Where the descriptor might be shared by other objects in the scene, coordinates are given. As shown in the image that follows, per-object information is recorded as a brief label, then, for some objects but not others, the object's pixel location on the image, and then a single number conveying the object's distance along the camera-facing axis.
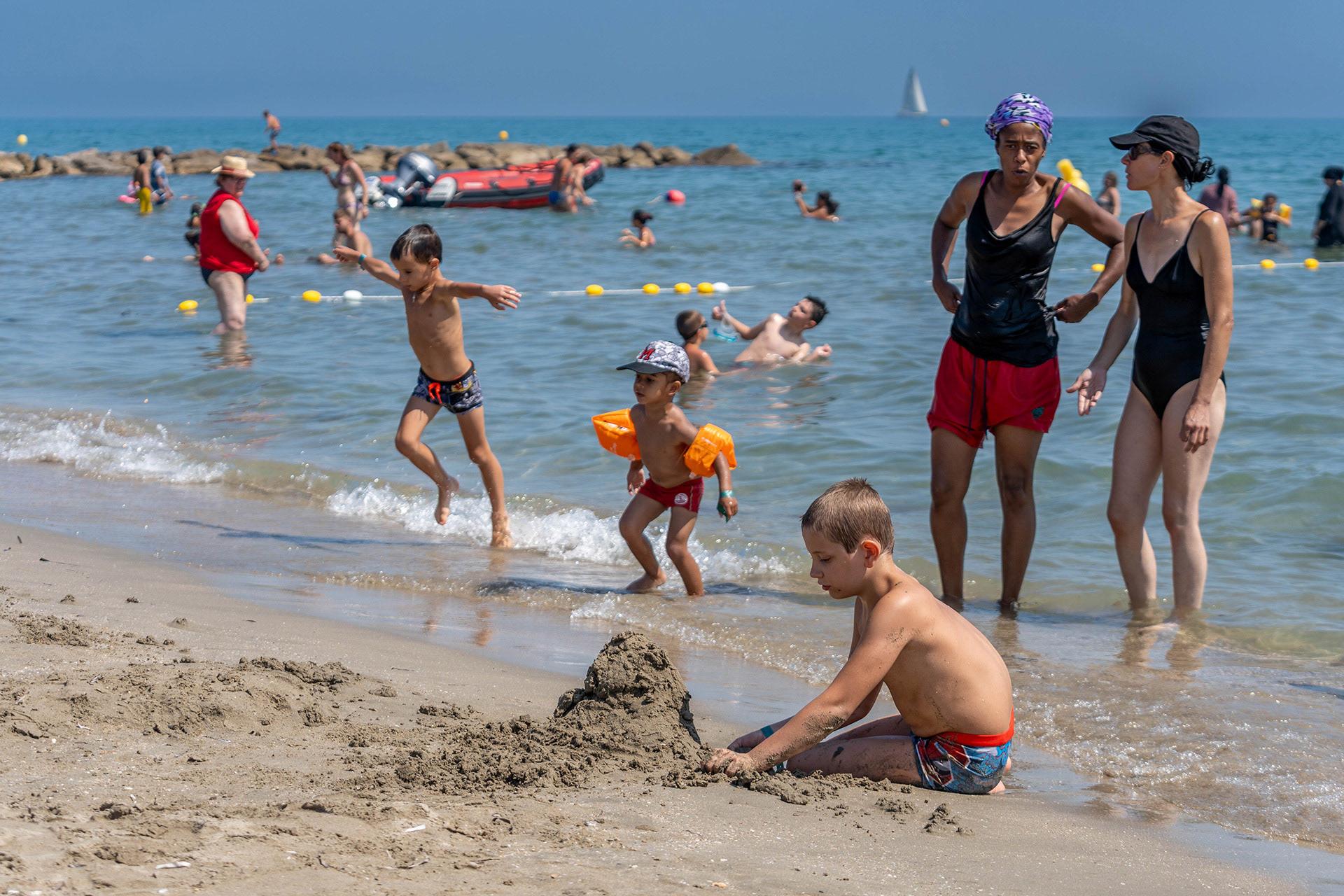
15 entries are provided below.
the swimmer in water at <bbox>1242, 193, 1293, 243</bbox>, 21.06
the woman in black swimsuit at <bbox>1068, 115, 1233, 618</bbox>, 5.02
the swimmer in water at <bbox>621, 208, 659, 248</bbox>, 21.98
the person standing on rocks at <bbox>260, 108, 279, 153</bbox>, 40.78
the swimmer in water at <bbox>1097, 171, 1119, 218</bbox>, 22.14
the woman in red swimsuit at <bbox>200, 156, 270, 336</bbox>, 11.52
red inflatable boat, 30.20
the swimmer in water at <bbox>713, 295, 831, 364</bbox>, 12.30
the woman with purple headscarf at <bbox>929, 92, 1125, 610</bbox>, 5.33
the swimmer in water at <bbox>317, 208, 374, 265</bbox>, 19.50
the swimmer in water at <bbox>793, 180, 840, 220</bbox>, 26.30
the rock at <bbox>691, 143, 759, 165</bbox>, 55.72
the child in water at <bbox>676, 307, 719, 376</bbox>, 11.23
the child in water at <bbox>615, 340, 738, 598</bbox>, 5.91
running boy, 6.99
